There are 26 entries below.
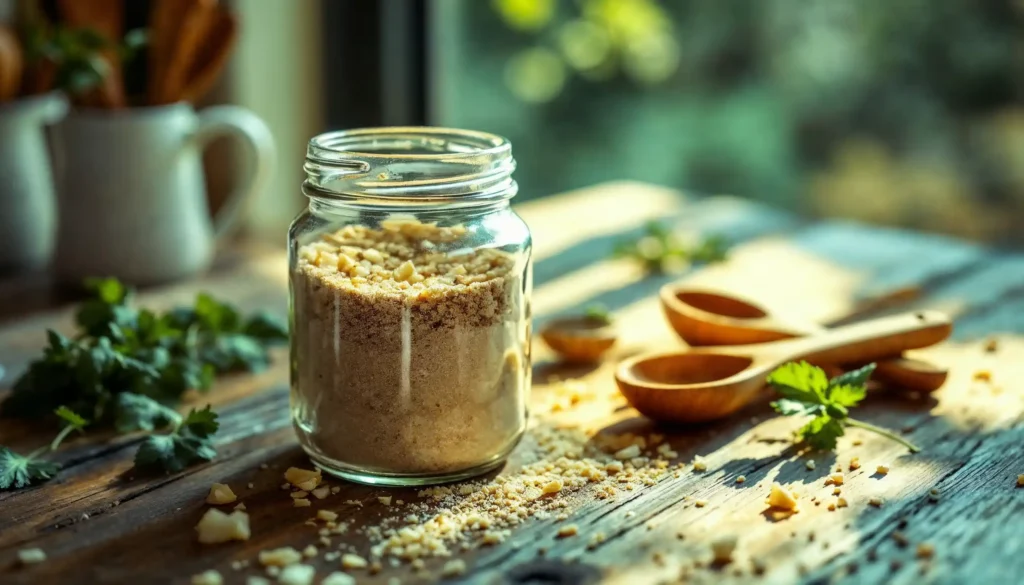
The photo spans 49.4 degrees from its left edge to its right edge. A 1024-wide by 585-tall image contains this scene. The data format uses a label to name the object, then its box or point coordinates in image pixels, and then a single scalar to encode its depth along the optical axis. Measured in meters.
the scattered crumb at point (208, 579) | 0.72
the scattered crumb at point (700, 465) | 0.91
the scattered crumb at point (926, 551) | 0.76
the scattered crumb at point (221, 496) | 0.85
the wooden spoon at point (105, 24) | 1.37
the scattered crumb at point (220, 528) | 0.78
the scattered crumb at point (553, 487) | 0.87
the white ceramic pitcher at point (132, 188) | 1.36
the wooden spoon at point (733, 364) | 0.97
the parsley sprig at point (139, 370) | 0.93
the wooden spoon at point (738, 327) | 1.07
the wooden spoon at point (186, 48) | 1.32
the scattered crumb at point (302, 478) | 0.87
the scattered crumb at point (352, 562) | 0.75
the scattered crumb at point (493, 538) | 0.78
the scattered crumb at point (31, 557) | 0.75
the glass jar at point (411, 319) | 0.85
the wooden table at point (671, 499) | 0.75
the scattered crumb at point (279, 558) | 0.75
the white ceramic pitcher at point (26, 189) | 1.42
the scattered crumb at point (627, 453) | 0.94
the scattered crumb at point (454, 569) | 0.74
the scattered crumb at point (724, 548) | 0.75
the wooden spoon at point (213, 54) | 1.35
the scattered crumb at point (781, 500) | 0.83
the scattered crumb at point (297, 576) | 0.72
